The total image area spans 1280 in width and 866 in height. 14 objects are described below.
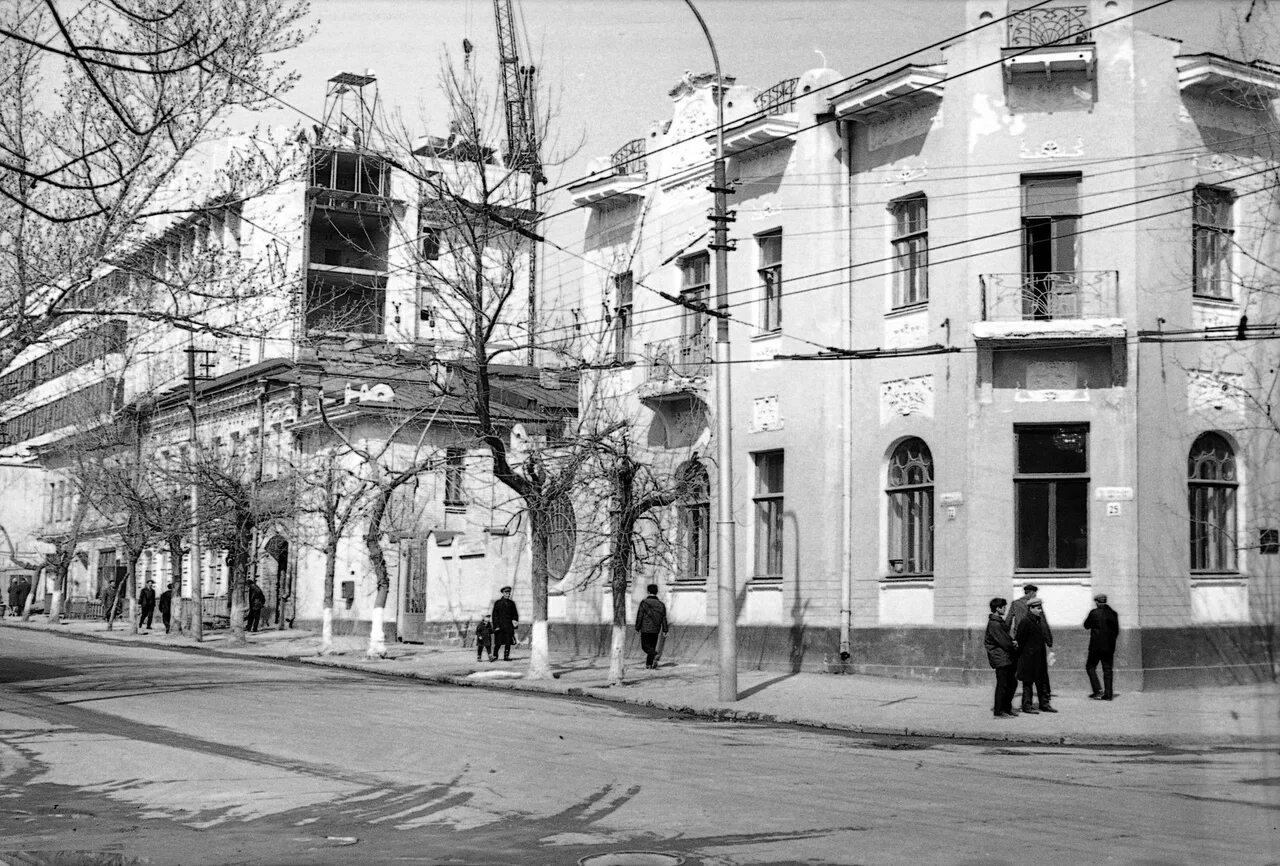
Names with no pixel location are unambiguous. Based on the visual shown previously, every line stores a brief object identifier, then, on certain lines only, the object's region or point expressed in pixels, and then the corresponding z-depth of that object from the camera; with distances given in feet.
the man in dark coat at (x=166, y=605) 165.78
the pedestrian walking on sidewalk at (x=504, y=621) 106.63
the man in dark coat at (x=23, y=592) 225.35
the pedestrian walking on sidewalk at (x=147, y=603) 168.02
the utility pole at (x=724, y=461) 73.41
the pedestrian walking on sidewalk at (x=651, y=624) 94.68
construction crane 93.81
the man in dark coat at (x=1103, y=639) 71.46
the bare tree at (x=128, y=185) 59.93
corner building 78.23
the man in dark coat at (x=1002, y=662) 65.46
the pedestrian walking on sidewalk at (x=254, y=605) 156.35
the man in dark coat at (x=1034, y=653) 66.80
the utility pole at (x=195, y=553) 144.77
